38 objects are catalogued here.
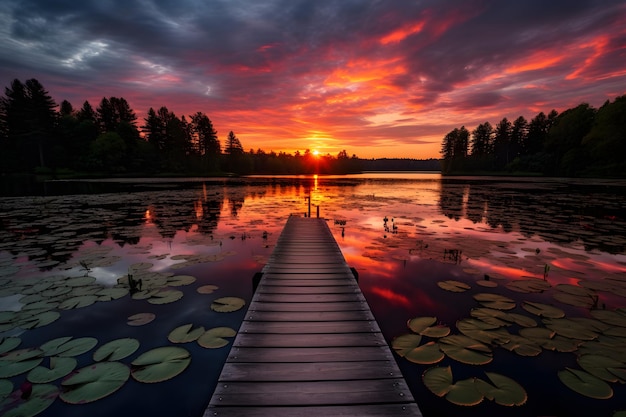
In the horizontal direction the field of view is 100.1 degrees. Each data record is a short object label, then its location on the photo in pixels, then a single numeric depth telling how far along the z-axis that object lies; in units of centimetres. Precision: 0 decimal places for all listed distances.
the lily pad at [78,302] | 541
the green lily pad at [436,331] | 454
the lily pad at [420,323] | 480
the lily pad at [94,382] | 327
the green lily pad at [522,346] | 406
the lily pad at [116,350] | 396
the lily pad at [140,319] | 490
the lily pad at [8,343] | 405
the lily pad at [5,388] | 323
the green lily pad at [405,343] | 420
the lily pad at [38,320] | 468
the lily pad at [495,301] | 544
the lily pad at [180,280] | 657
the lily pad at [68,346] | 401
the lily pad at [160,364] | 361
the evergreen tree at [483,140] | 9988
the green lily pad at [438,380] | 338
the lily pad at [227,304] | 552
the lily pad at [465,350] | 388
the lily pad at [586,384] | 324
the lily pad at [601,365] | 349
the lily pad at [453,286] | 630
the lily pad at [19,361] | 362
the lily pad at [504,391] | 325
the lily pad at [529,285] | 620
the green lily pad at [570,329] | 436
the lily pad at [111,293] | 580
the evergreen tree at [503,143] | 8931
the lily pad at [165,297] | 570
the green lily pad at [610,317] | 471
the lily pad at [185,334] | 447
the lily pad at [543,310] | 506
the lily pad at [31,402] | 303
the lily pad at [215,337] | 434
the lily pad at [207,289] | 628
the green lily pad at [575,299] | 545
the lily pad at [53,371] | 348
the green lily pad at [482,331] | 440
